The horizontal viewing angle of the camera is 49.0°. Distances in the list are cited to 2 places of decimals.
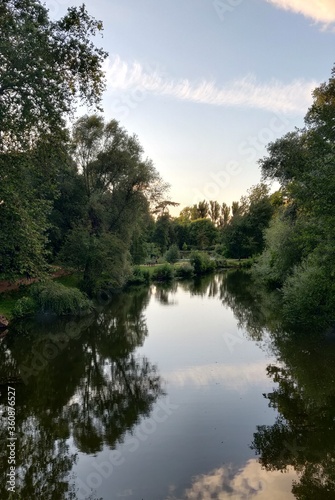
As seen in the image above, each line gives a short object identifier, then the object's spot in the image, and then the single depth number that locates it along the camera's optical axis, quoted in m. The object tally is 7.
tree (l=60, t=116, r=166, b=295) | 28.48
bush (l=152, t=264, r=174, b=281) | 42.88
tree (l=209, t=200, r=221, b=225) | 99.44
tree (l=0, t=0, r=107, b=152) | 10.27
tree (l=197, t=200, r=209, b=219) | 101.38
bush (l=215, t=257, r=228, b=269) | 60.13
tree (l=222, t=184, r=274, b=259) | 65.69
